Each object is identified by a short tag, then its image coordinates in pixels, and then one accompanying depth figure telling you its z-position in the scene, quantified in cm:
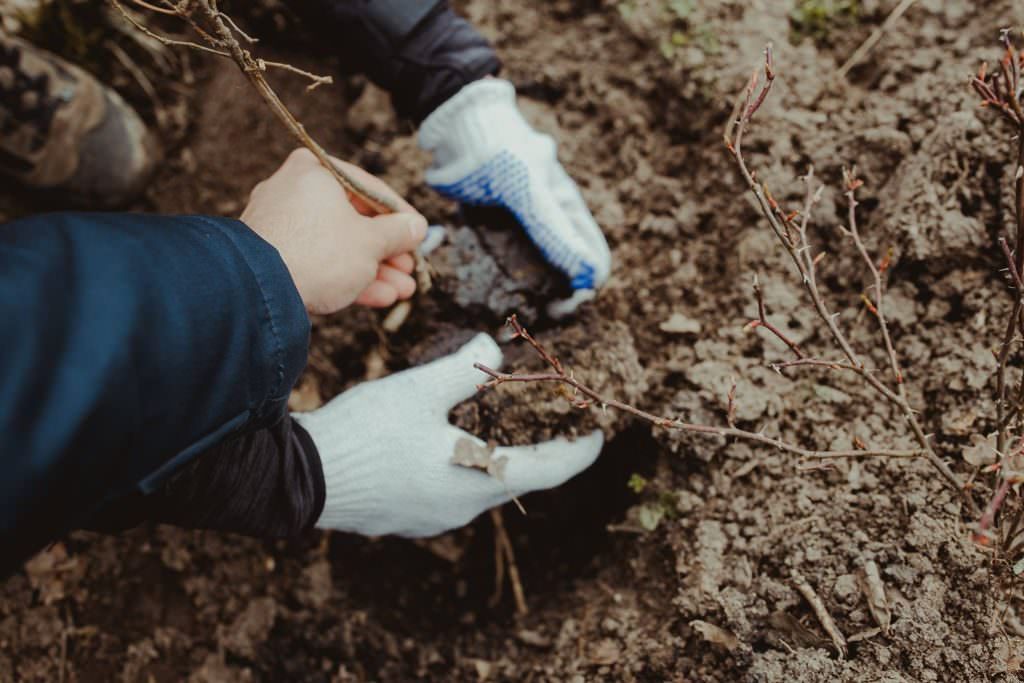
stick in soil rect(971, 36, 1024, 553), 57
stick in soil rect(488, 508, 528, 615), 83
